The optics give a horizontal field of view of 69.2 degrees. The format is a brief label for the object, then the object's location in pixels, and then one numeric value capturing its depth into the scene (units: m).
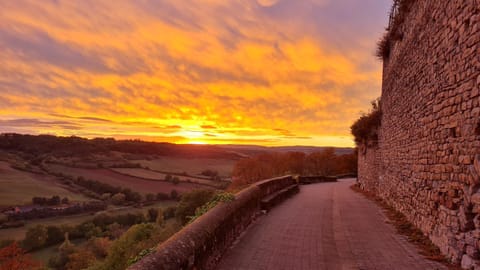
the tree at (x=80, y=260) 32.19
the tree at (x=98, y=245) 36.62
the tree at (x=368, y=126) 18.25
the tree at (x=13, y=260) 29.06
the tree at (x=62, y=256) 39.69
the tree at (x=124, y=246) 15.90
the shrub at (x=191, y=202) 18.53
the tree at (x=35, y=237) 41.00
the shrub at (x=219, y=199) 8.74
